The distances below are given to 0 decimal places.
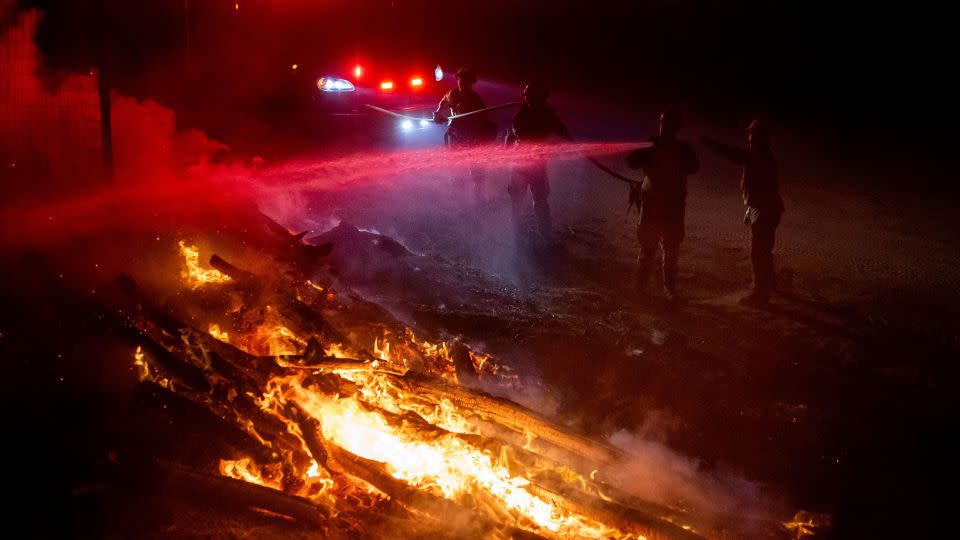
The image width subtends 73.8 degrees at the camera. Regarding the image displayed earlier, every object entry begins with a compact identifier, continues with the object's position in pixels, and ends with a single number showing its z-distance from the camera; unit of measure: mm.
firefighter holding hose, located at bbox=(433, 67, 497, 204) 9648
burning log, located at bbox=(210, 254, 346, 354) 4926
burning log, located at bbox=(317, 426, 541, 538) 3318
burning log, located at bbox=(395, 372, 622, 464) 3902
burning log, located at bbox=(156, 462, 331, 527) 3383
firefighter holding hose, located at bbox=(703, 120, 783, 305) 6668
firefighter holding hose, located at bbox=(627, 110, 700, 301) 6848
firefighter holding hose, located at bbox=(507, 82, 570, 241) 8703
